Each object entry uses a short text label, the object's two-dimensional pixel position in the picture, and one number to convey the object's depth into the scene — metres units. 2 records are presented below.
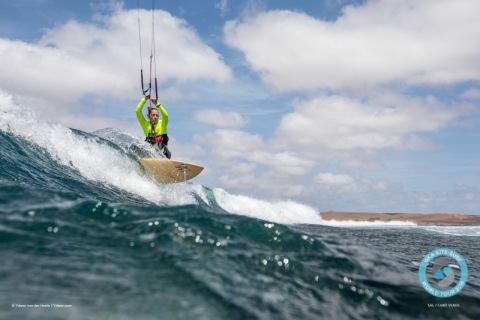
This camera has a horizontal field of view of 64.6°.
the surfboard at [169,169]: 11.09
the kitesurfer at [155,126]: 11.22
